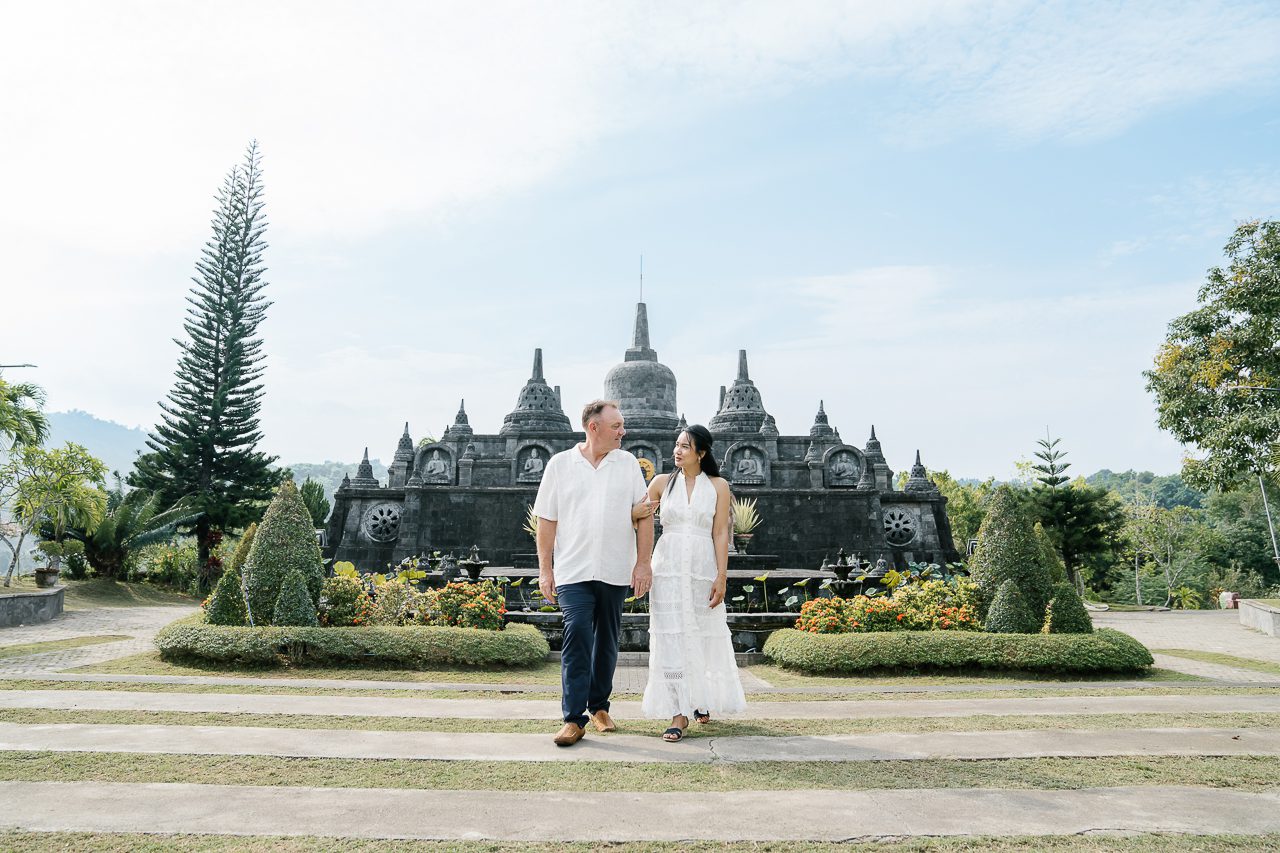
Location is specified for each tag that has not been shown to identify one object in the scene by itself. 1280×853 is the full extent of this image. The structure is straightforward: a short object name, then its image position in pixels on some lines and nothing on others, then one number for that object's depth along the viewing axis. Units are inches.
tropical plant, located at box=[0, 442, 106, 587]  778.8
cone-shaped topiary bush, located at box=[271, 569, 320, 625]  352.8
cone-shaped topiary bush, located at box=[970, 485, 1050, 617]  365.7
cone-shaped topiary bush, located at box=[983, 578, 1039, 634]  355.6
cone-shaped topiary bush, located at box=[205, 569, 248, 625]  358.0
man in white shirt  180.7
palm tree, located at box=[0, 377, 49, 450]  741.3
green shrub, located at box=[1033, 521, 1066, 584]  380.8
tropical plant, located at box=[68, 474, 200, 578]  933.2
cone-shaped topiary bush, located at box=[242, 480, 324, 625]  362.0
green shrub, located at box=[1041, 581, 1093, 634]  356.5
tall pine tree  1056.8
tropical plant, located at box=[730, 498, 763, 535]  666.4
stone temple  837.2
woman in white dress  188.4
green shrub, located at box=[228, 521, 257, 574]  441.1
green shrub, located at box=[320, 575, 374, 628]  378.3
